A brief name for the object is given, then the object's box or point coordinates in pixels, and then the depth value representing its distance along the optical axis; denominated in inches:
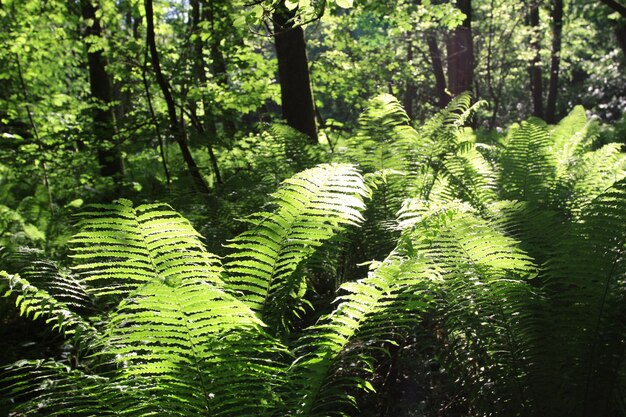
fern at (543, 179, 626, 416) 77.3
